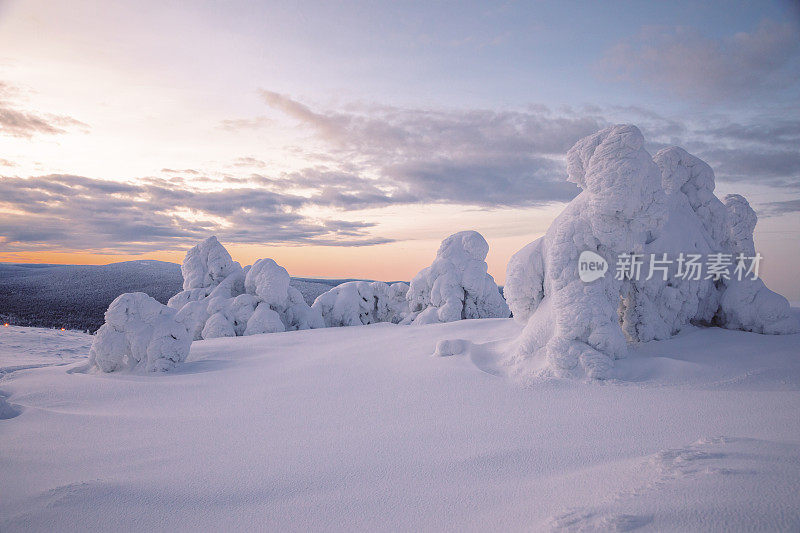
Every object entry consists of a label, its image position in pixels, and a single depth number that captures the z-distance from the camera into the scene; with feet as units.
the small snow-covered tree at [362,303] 57.26
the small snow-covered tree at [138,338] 26.76
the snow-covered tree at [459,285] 49.85
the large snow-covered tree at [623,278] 18.63
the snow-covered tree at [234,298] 46.52
